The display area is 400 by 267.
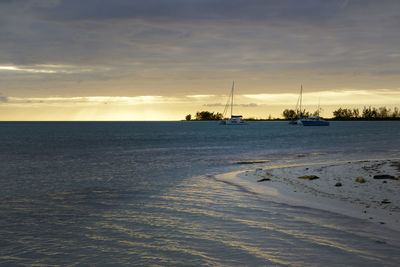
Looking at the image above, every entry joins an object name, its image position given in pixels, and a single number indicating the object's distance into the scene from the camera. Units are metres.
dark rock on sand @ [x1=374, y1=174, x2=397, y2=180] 21.07
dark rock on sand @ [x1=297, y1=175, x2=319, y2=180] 22.91
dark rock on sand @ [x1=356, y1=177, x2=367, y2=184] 20.56
